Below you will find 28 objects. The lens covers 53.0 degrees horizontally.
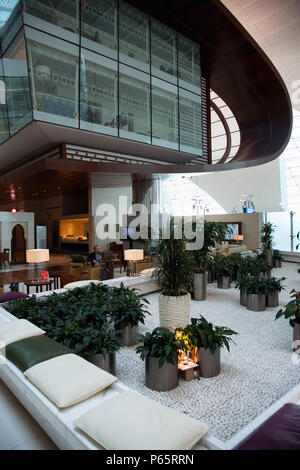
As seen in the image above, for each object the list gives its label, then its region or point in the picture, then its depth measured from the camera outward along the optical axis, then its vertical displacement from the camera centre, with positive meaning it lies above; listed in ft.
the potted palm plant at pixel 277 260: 42.26 -4.04
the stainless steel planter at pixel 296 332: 14.65 -4.94
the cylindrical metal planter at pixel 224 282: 27.89 -4.67
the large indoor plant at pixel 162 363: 10.84 -4.73
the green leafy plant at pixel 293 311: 13.93 -3.70
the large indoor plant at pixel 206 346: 11.94 -4.58
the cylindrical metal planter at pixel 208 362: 11.93 -5.18
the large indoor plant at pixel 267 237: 45.68 -0.85
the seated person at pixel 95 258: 33.07 -2.79
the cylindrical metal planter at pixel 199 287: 23.66 -4.30
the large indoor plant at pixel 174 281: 15.94 -2.67
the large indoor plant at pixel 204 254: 23.68 -1.81
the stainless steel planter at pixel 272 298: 21.42 -4.76
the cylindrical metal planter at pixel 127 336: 15.03 -5.16
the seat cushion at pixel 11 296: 17.17 -3.59
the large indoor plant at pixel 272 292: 21.31 -4.36
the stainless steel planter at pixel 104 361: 11.36 -4.86
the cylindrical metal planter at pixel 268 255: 42.37 -3.33
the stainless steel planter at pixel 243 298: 21.79 -4.82
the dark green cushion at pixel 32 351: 8.77 -3.63
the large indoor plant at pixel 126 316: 15.07 -4.22
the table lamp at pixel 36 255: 21.56 -1.52
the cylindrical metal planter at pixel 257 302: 20.48 -4.81
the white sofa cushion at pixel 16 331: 10.44 -3.52
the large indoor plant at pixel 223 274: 27.91 -3.96
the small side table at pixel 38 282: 22.29 -3.63
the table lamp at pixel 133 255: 23.80 -1.74
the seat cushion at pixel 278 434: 5.65 -4.09
